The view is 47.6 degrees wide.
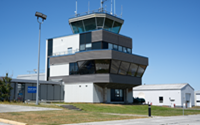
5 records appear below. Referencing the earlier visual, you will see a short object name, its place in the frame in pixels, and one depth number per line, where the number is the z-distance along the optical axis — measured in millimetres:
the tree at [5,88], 32750
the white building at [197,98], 75788
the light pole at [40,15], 31328
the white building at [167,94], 63688
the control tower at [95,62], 38688
